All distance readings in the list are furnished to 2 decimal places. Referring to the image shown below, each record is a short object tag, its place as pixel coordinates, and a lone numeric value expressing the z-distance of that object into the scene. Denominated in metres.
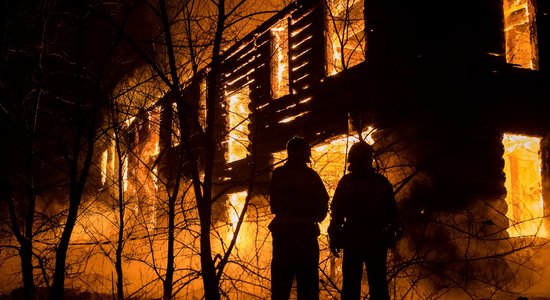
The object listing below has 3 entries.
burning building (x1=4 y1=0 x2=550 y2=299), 7.79
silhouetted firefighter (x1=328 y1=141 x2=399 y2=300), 4.60
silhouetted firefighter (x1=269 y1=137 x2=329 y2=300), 4.56
